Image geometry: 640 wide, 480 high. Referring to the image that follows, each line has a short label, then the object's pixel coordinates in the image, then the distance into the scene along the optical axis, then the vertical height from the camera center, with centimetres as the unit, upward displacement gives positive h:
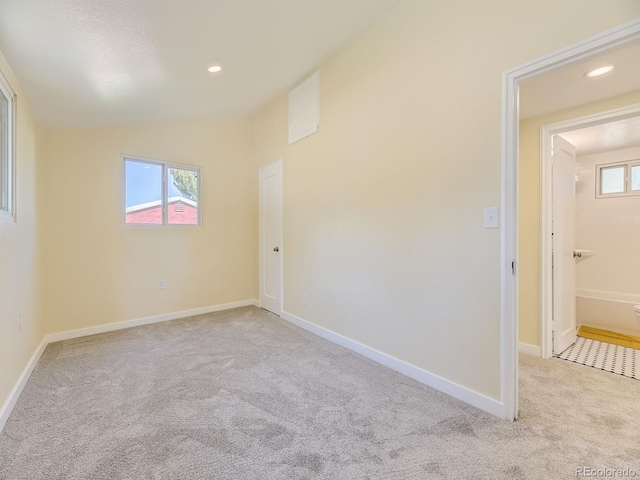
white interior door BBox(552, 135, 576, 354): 268 -12
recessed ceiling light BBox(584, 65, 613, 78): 195 +107
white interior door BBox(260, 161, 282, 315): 390 -4
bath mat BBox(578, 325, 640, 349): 304 -117
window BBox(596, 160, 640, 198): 386 +70
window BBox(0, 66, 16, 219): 193 +57
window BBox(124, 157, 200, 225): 353 +54
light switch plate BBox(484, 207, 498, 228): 178 +9
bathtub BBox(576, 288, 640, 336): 347 -100
